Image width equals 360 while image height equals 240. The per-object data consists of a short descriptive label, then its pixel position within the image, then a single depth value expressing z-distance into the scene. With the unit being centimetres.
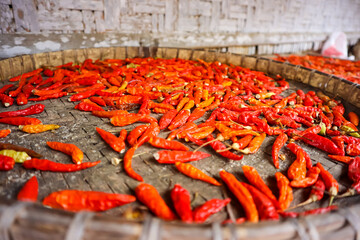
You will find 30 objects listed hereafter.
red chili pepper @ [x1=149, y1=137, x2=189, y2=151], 21
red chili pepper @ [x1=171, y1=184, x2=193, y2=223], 14
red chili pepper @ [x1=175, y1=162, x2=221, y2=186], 18
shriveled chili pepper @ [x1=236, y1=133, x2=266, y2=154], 21
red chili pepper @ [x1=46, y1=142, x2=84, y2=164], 18
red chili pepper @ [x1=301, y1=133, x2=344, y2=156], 21
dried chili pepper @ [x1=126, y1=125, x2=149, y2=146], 21
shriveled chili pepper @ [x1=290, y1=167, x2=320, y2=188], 17
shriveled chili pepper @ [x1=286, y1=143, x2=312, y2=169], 20
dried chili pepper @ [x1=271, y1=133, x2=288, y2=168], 20
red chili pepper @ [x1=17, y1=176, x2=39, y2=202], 15
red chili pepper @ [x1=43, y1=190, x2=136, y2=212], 15
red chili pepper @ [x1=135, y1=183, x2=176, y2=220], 15
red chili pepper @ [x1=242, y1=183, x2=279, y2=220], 15
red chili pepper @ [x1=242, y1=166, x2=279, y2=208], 16
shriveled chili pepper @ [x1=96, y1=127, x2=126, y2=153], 20
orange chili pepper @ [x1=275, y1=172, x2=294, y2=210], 16
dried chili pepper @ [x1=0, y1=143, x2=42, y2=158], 19
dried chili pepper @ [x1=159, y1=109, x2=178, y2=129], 25
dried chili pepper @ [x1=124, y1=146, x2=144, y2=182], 17
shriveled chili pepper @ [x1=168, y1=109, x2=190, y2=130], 25
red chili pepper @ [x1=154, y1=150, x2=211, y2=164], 19
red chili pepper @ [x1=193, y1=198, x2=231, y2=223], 15
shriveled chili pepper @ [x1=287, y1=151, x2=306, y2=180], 18
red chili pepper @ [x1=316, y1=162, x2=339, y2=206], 17
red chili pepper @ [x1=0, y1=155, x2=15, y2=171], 17
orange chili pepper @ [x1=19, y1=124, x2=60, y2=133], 22
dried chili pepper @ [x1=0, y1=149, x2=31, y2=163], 18
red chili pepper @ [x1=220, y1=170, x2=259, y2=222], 15
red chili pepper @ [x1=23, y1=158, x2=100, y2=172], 17
